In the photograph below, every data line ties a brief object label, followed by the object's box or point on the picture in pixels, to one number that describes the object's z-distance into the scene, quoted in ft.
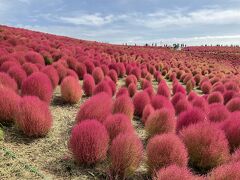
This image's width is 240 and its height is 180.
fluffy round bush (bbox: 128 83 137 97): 19.15
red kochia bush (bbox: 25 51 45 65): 19.28
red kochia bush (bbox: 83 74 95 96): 16.79
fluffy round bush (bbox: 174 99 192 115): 15.85
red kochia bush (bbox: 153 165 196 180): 7.05
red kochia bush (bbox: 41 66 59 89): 15.89
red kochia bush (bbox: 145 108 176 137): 11.84
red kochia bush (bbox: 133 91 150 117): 15.24
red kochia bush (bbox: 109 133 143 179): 8.69
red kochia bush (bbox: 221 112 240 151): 11.21
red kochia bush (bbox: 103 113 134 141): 10.28
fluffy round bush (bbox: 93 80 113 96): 16.22
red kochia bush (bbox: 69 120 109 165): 9.06
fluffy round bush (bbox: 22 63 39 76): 16.34
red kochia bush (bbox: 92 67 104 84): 19.53
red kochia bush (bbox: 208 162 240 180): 7.35
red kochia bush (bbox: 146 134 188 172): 8.84
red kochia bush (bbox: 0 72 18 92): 13.04
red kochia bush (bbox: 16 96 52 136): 10.21
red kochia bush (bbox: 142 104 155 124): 13.90
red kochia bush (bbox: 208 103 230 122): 13.79
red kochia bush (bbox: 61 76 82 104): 14.59
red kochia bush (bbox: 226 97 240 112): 16.50
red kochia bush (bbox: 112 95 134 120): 13.26
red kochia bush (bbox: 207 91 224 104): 19.08
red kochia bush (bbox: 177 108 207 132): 12.32
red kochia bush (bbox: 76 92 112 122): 11.56
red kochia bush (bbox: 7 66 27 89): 14.92
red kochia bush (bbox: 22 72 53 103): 12.94
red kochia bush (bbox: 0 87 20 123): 10.69
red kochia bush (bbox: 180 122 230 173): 9.86
